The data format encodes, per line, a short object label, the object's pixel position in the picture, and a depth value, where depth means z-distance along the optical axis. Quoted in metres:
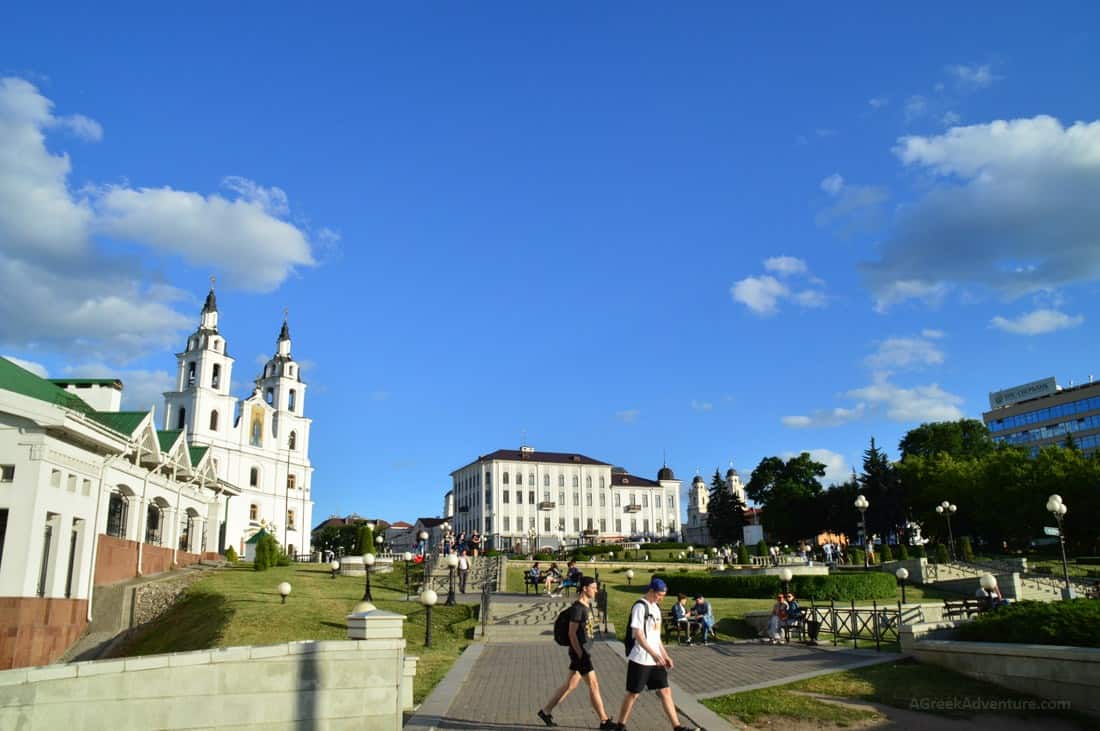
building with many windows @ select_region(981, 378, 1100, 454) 88.25
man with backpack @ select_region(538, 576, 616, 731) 9.62
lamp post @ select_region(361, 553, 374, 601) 24.69
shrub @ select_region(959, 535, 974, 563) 44.78
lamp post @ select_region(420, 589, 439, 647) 19.05
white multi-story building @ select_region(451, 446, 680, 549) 109.00
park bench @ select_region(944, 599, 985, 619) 20.38
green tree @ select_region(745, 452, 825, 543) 78.06
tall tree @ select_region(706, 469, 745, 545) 92.19
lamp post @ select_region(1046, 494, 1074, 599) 24.53
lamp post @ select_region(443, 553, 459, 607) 25.93
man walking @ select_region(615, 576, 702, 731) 8.83
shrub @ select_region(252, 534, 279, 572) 40.12
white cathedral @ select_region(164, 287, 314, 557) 72.44
